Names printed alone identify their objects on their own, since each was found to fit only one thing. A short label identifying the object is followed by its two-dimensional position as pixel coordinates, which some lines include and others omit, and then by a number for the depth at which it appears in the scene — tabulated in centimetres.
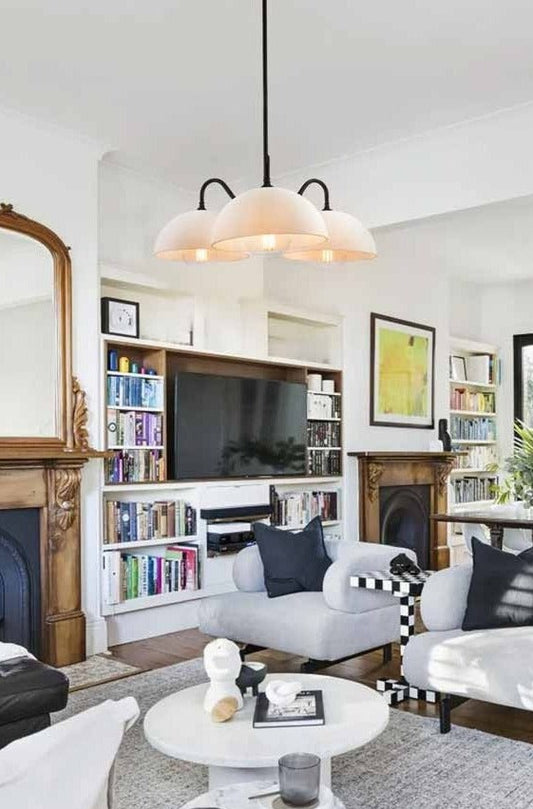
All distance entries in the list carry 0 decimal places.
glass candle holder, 170
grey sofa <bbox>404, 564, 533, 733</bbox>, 312
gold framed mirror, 436
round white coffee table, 231
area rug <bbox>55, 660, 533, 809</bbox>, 271
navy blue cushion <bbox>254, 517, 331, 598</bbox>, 431
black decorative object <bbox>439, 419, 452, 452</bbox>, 768
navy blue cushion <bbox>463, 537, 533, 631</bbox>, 343
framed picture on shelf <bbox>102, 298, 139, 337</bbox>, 500
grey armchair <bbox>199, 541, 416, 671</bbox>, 378
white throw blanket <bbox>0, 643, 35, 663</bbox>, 306
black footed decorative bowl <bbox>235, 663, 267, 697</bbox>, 275
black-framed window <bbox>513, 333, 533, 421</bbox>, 881
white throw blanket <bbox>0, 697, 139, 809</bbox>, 127
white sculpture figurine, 262
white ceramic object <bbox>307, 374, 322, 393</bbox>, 640
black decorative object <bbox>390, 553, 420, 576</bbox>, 389
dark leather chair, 271
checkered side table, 367
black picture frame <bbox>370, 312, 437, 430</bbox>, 694
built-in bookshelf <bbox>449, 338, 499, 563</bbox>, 837
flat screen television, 534
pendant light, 271
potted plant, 528
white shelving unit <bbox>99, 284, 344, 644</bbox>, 507
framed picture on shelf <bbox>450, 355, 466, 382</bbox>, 844
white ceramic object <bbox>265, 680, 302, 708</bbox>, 259
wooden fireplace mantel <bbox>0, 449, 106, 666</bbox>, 432
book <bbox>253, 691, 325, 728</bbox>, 251
